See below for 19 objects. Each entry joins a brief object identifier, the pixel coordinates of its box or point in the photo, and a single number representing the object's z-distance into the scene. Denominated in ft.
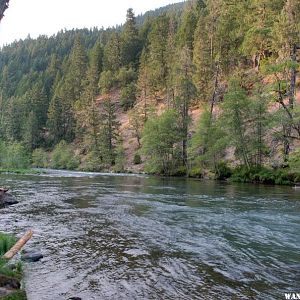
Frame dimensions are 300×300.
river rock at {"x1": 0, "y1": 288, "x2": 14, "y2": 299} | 21.85
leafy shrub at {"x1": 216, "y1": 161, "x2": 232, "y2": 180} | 143.42
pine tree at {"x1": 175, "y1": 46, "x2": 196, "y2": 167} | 189.02
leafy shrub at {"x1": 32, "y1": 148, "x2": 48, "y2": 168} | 277.66
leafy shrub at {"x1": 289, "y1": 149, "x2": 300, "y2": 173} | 95.73
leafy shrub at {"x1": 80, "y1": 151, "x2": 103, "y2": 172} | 233.55
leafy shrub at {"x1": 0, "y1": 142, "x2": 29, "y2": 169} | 207.92
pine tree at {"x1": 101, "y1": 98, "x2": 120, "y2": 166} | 237.66
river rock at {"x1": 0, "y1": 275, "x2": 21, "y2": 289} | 23.70
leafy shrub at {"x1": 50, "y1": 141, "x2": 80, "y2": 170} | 248.93
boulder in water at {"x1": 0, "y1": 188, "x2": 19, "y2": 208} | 67.87
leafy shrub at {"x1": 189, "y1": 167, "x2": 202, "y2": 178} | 158.71
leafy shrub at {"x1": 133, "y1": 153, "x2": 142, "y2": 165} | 213.05
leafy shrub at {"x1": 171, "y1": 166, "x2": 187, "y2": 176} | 171.01
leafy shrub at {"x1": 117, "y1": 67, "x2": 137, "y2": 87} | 333.83
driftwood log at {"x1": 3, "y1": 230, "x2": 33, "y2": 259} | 28.97
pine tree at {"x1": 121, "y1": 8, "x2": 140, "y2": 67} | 367.45
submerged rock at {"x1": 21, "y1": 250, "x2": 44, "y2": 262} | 33.55
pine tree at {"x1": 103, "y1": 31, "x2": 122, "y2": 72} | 361.30
